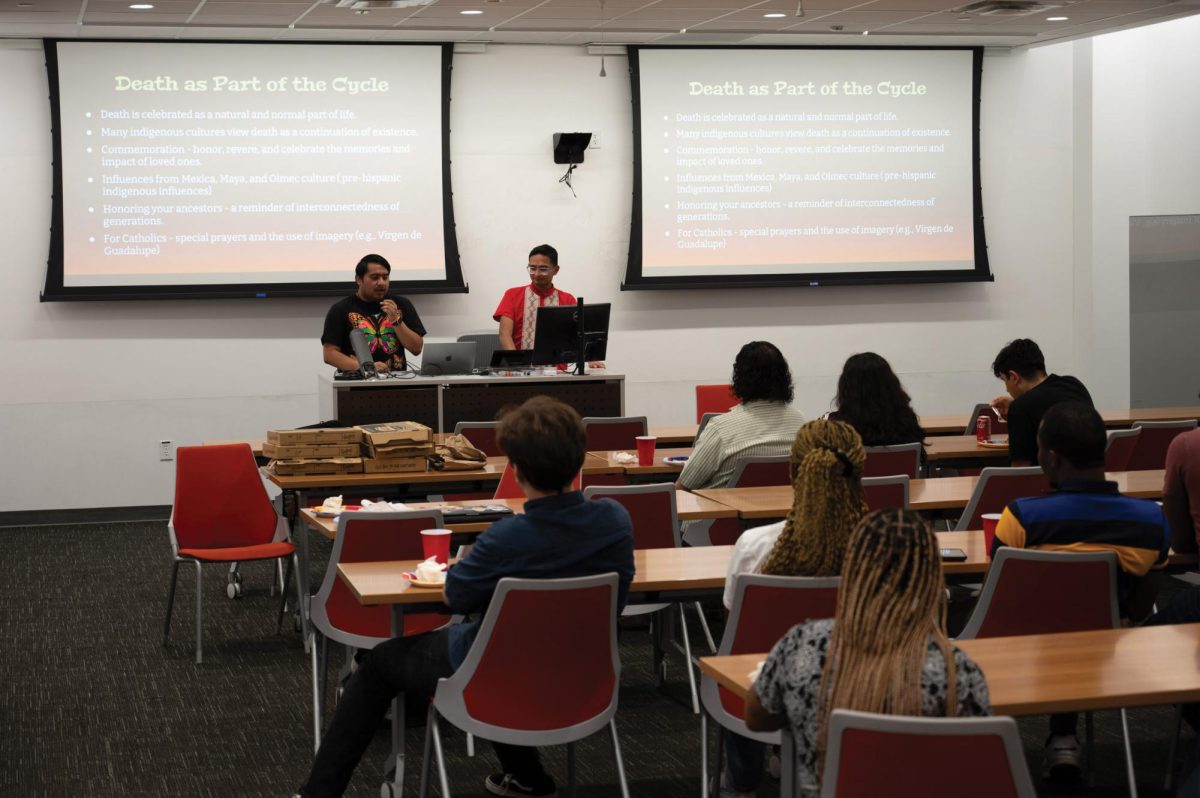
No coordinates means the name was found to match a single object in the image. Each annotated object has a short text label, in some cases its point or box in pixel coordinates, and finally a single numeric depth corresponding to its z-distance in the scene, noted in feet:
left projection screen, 30.27
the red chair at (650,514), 15.29
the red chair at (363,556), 14.10
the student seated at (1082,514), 11.70
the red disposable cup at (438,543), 12.34
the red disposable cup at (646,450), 19.42
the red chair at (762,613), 10.80
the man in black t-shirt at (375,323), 26.04
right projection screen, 33.63
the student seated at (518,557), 10.85
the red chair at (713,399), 27.68
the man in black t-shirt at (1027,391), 18.60
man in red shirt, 28.27
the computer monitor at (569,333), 26.19
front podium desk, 25.18
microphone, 25.48
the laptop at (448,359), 25.89
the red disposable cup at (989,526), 13.42
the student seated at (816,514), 10.34
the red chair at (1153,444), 22.58
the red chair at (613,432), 22.98
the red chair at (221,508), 19.83
